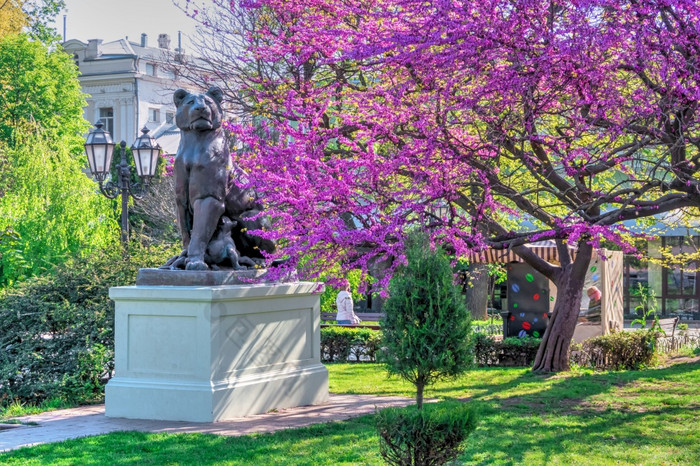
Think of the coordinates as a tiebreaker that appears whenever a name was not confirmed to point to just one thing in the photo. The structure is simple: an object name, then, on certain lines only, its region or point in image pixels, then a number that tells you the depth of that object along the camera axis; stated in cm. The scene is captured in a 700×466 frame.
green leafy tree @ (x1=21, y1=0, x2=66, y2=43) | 4481
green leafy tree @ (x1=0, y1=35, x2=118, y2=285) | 2348
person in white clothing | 2284
